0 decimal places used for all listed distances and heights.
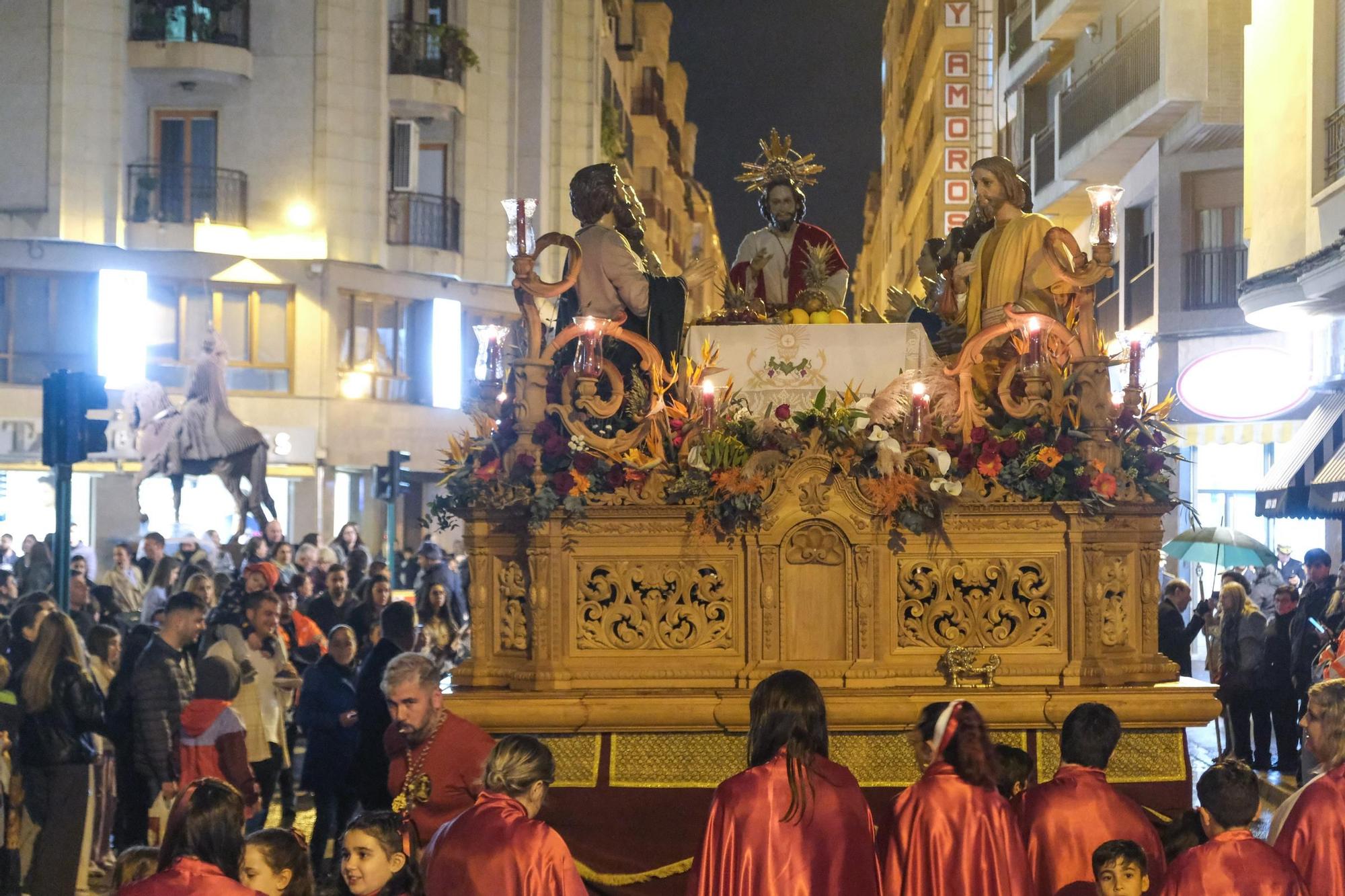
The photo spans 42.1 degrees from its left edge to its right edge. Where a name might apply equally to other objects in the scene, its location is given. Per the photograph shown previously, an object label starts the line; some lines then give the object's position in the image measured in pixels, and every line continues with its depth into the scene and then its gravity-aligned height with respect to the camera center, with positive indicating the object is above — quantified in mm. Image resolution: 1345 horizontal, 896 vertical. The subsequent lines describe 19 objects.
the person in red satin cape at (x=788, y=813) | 5863 -1246
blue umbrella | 16141 -955
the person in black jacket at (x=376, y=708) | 9656 -1501
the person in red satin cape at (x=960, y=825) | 6133 -1345
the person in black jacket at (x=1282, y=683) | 14805 -2000
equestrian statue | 23438 -40
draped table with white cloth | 9164 +473
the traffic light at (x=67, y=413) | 13312 +203
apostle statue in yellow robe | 8984 +978
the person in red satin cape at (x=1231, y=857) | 5562 -1315
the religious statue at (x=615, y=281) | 9172 +856
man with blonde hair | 6684 -1189
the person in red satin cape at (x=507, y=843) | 5426 -1257
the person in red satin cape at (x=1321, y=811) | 6066 -1281
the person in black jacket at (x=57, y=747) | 9695 -1716
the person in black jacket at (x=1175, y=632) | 14328 -1568
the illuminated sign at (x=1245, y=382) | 22750 +852
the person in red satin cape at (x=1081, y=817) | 6539 -1395
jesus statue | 10398 +1233
